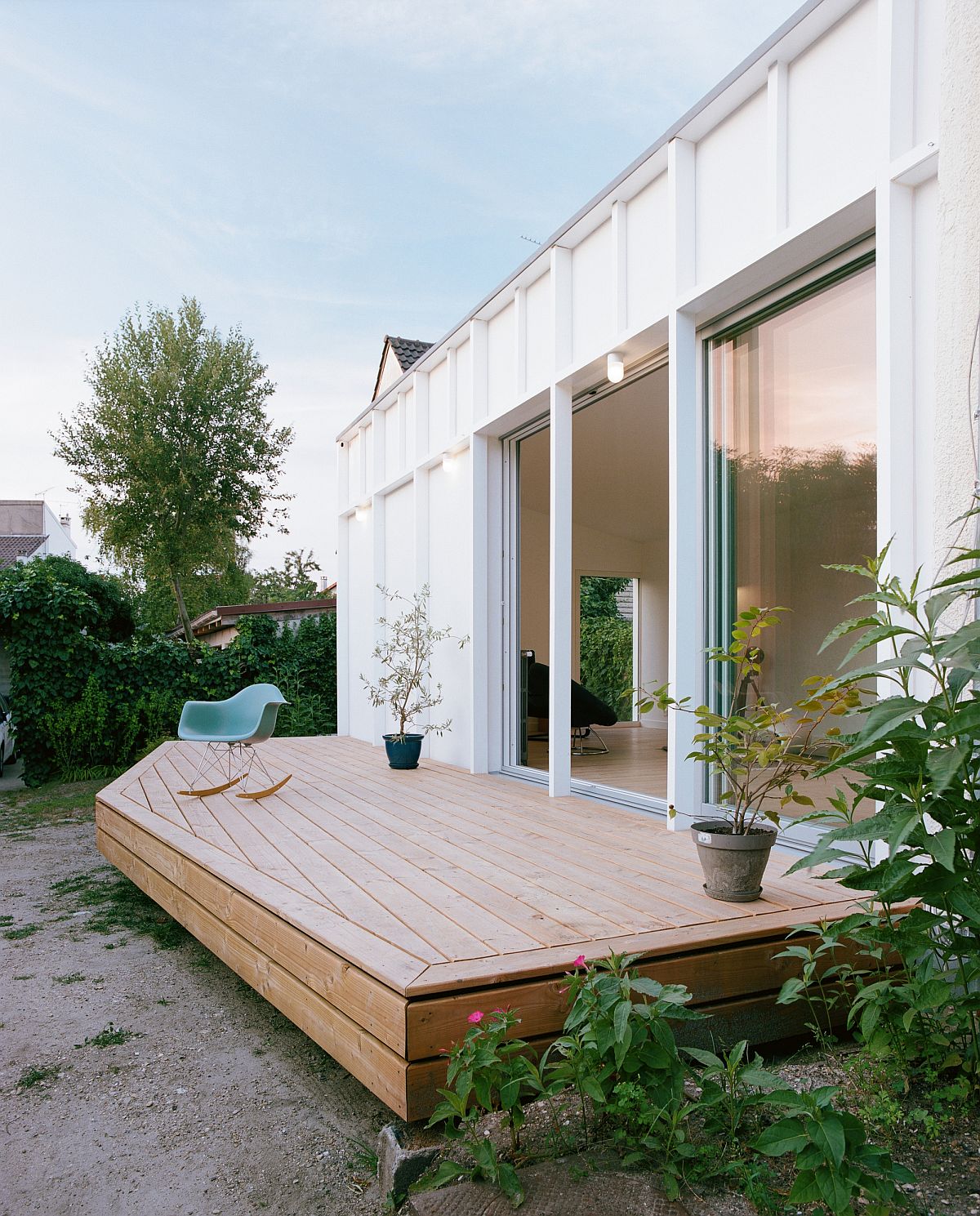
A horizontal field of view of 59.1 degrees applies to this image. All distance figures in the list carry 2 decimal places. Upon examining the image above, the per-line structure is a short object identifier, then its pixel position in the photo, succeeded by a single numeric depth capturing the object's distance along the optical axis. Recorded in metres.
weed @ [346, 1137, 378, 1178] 2.21
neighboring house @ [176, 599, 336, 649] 11.76
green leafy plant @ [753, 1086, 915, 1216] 1.45
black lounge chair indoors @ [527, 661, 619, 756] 7.53
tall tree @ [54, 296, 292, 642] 14.02
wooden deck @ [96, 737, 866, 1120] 2.12
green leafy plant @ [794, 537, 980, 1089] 1.68
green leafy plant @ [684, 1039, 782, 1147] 1.78
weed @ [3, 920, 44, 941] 4.27
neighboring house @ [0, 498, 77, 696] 24.67
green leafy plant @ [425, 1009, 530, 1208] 1.79
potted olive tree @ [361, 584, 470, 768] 6.62
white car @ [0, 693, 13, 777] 10.17
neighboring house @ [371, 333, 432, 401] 14.31
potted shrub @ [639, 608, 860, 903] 2.56
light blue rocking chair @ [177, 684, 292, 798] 5.59
